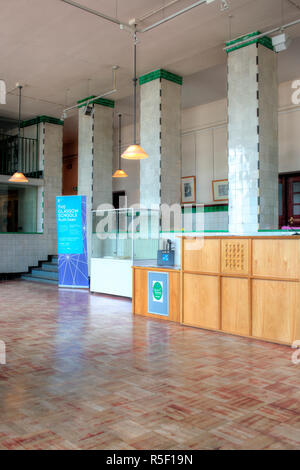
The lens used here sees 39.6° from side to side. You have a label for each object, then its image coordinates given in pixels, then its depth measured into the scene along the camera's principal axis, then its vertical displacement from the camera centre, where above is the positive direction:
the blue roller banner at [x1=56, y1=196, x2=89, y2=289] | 9.35 -0.15
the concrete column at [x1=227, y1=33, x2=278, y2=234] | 7.15 +1.72
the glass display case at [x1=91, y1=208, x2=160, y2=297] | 8.06 -0.19
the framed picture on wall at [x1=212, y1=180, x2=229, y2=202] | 11.16 +1.24
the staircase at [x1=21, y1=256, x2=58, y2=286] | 11.28 -1.09
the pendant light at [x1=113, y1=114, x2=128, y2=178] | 12.08 +2.45
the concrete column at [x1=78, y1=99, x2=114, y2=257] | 10.71 +2.12
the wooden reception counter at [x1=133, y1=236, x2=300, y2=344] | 4.65 -0.63
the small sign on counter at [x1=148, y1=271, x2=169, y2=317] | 6.14 -0.87
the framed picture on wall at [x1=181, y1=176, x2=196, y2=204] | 12.12 +1.35
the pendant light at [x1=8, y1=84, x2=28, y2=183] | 10.17 +1.42
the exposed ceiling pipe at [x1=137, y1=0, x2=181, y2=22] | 6.41 +3.59
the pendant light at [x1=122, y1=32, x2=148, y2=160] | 6.67 +1.33
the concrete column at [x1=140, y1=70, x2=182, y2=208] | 8.95 +2.14
